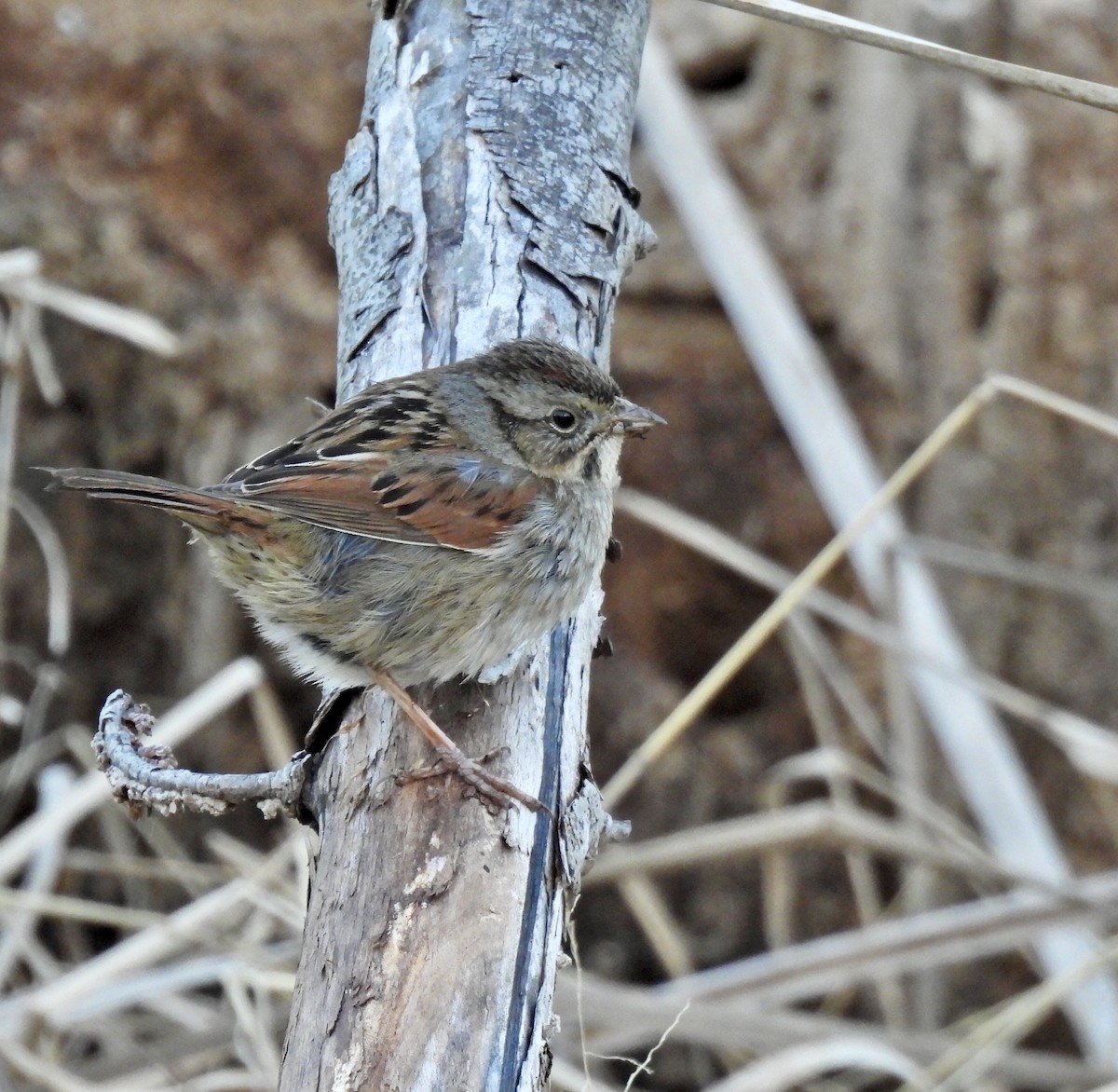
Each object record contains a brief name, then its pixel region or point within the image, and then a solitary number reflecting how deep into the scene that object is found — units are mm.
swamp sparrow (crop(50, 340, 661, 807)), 5398
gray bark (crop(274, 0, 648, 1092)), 3881
